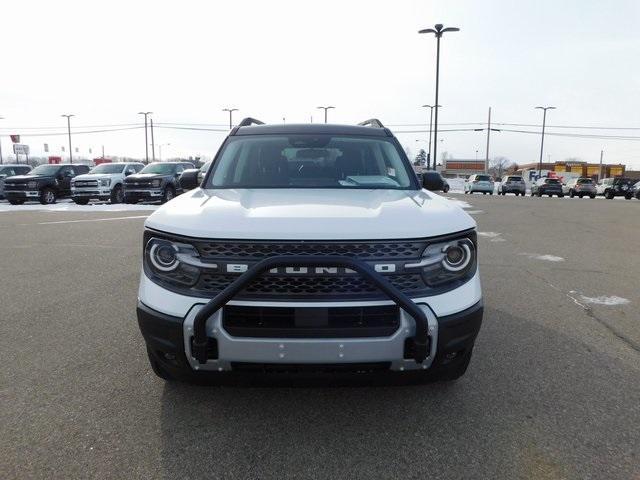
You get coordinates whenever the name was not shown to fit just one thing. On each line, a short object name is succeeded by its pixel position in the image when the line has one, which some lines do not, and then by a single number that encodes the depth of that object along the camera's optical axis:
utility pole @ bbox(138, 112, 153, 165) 66.59
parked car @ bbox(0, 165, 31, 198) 22.61
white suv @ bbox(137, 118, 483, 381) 2.39
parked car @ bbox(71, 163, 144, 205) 19.59
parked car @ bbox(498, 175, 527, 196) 39.50
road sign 65.25
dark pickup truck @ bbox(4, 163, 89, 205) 20.11
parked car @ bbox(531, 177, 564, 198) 37.34
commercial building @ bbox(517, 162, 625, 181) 90.05
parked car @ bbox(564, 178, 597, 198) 37.16
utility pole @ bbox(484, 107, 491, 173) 61.44
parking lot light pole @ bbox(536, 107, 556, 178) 62.63
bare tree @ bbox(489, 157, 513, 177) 127.05
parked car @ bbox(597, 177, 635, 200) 34.81
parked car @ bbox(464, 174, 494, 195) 38.75
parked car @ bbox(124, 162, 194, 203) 18.91
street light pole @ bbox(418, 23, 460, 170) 27.02
